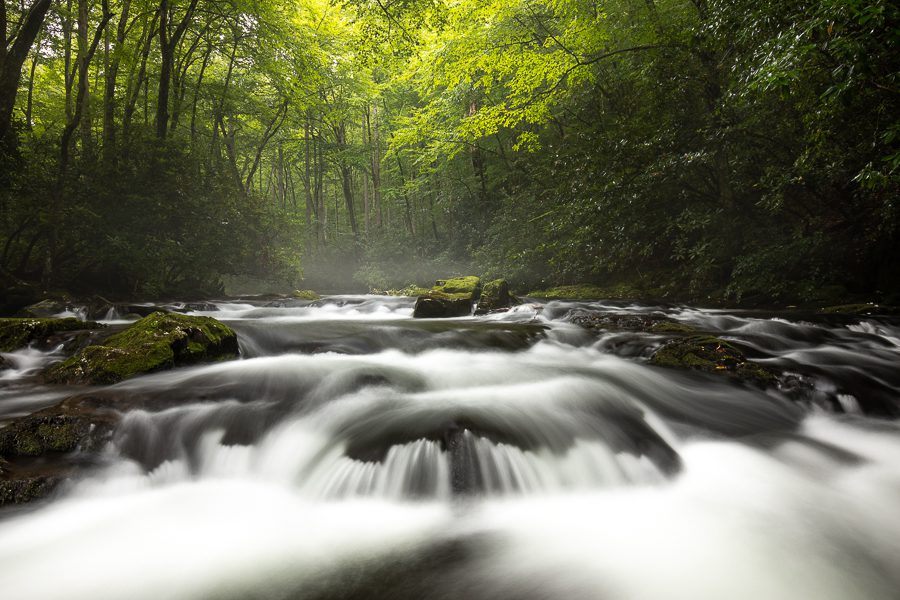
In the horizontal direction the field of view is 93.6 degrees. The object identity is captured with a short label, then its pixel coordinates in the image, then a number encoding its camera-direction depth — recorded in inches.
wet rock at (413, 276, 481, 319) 399.9
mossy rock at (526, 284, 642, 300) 457.1
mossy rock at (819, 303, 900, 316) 275.4
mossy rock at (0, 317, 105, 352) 197.9
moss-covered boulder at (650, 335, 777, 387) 175.2
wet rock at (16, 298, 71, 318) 303.1
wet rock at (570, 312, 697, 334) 252.5
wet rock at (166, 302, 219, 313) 394.5
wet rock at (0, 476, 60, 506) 93.7
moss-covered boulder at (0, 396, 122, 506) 96.4
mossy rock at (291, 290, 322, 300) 650.0
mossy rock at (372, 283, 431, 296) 744.5
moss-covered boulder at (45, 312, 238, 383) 162.7
